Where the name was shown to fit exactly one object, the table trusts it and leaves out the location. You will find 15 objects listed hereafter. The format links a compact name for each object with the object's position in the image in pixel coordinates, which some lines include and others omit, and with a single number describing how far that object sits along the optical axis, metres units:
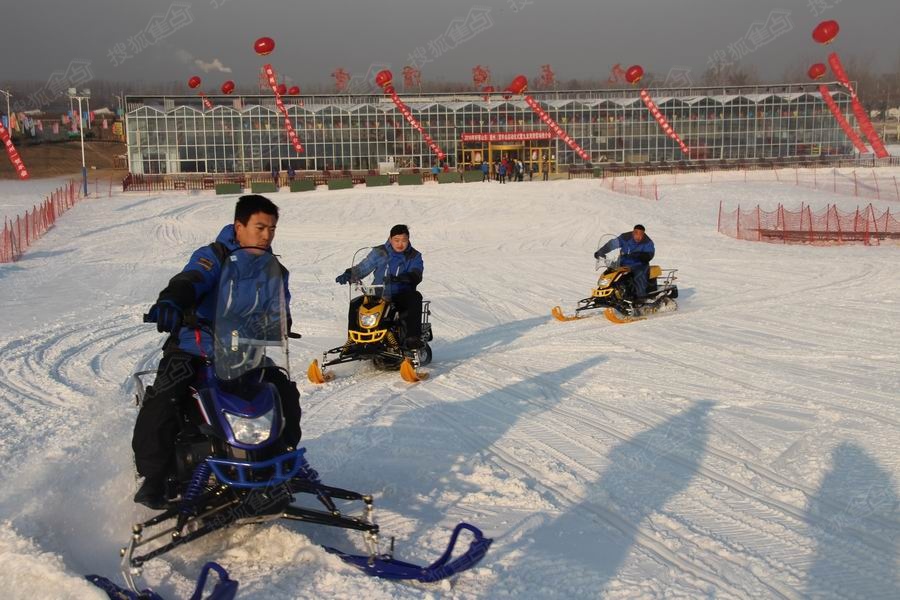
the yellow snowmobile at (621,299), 12.91
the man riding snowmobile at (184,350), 4.15
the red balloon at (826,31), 42.94
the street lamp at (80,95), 38.38
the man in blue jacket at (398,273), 9.12
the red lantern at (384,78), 47.69
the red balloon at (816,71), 53.37
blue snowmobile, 3.99
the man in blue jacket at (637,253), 13.34
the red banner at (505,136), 54.28
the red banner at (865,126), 51.83
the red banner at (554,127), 52.09
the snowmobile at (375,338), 8.88
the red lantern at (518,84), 50.66
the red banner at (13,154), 39.06
